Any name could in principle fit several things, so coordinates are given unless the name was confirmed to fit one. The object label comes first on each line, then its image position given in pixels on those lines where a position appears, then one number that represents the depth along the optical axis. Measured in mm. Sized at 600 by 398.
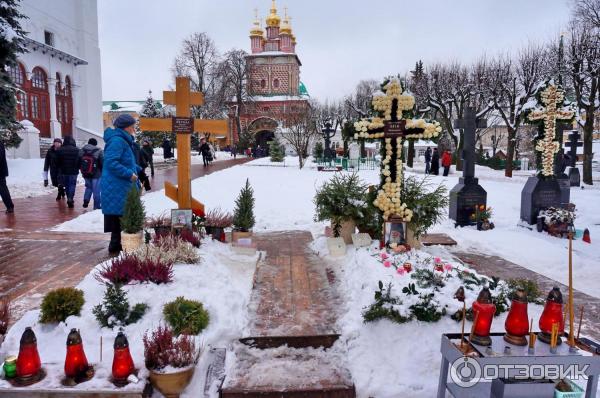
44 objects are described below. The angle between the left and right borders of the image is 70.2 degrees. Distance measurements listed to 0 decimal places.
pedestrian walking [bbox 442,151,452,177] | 22516
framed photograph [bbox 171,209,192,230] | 6022
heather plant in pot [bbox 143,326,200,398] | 2971
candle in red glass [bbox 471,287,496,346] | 2776
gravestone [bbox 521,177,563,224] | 9727
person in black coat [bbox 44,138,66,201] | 10867
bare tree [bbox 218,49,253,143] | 43781
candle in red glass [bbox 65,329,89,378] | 2852
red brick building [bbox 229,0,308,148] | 53656
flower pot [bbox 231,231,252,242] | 6117
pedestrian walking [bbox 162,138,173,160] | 30152
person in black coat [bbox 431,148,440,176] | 22891
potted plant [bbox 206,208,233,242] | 6434
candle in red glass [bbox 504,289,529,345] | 2801
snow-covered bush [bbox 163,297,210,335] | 3531
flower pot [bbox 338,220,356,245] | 6493
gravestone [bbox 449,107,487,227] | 9836
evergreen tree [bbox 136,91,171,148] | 38875
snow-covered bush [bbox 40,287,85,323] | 3545
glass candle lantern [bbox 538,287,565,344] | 2840
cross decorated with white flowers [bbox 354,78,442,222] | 6160
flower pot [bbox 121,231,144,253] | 5383
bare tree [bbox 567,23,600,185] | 18438
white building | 25883
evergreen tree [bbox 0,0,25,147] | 13547
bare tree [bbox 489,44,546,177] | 24156
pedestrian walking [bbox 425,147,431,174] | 24672
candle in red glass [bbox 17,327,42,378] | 2799
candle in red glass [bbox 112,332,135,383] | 2842
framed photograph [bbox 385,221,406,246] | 5922
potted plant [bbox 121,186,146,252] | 5395
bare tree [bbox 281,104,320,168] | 29416
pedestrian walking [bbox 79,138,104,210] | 9695
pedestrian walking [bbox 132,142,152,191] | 6406
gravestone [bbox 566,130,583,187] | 20053
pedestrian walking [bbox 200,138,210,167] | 25905
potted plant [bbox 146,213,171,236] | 5952
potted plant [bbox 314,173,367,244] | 6422
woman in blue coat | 5625
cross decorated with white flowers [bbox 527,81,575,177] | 9695
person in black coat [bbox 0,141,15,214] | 9305
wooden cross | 6000
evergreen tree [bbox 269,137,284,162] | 32250
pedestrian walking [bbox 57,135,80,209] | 10477
